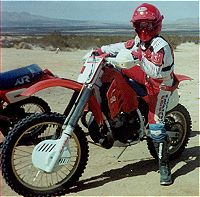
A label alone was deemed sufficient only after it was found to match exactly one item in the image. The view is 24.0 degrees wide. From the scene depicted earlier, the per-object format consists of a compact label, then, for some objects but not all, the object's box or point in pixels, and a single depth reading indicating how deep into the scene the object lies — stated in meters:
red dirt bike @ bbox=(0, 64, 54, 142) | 5.90
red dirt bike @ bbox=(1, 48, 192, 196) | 4.36
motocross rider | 4.69
